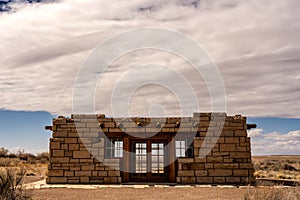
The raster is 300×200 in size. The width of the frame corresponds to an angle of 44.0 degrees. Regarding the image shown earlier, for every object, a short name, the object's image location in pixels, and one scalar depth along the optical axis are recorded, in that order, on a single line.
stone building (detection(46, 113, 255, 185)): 14.20
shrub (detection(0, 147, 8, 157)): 32.12
